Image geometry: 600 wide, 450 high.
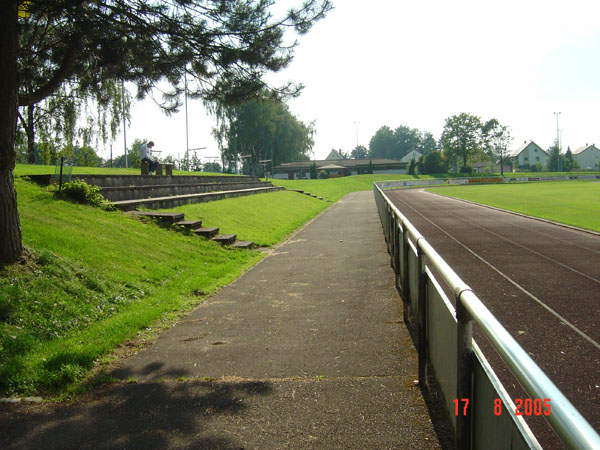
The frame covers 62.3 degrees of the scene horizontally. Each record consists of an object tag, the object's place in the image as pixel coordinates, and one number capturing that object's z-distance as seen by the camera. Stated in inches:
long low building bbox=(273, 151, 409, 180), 3703.2
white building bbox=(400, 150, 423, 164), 5895.7
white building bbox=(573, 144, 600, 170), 5757.9
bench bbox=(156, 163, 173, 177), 842.4
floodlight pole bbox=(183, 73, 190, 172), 1941.9
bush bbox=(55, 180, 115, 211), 473.4
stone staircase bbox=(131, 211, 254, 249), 498.9
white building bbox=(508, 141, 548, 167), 5772.6
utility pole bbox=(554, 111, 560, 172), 4328.5
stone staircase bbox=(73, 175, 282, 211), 541.6
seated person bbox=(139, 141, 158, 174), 808.9
